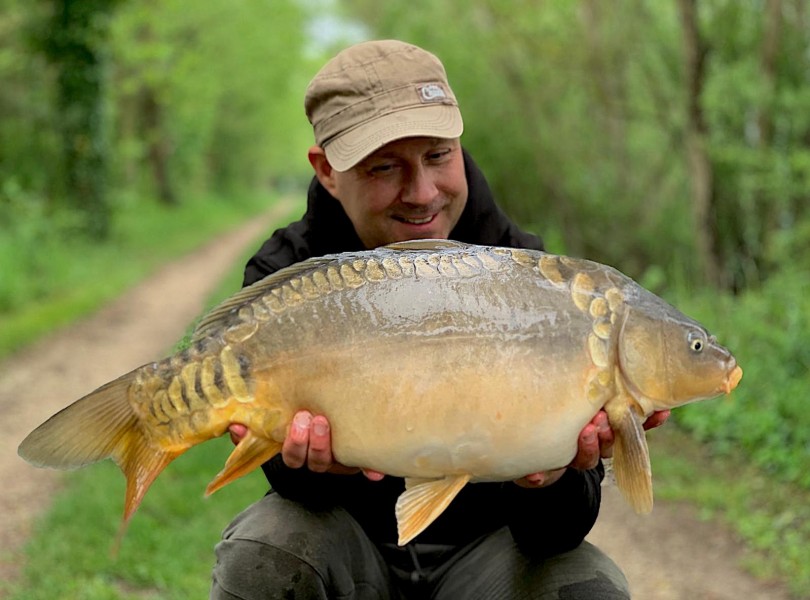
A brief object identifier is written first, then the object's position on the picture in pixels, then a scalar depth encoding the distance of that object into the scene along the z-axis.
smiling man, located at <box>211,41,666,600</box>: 1.96
